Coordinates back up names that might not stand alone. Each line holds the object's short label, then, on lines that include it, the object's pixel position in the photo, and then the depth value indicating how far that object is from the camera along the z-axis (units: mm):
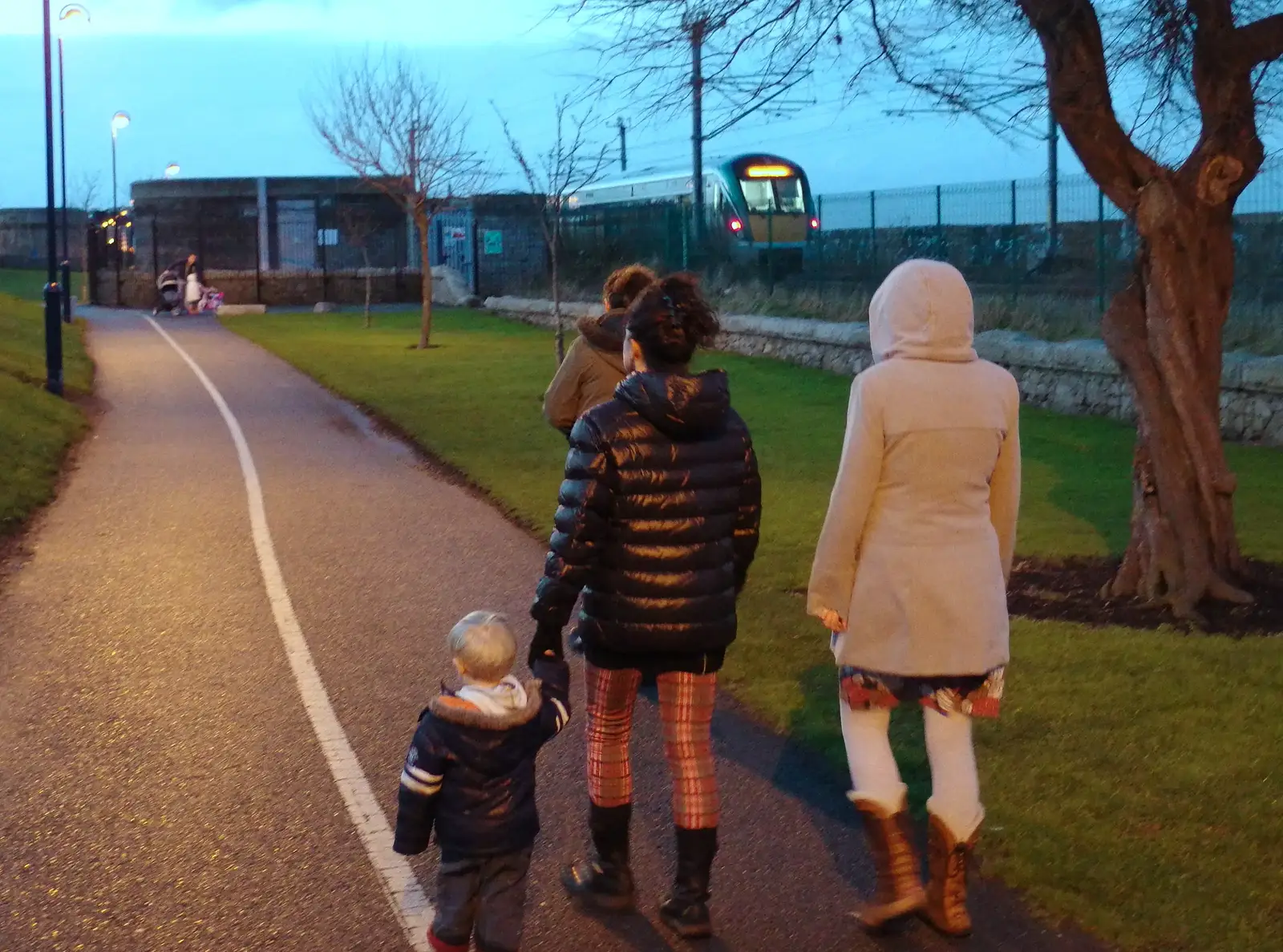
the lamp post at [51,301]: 19422
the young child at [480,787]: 3805
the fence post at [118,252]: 46847
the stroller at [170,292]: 42125
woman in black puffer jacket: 4207
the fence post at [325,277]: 45719
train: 35281
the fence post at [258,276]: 45250
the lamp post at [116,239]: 46719
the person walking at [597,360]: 6816
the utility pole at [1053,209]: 20969
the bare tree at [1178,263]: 8227
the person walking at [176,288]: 41781
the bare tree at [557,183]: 22094
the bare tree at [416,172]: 30266
